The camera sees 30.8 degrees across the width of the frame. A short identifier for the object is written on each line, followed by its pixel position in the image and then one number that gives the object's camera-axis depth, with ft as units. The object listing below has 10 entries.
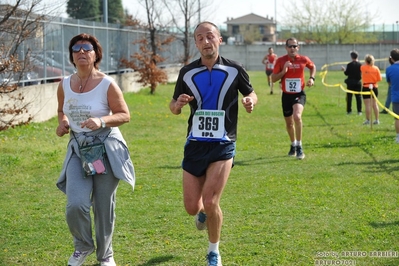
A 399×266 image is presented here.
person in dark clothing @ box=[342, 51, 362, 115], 73.05
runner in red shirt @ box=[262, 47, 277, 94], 113.60
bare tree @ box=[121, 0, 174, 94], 104.47
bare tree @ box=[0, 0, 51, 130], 43.62
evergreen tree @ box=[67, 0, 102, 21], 214.90
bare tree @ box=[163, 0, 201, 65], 139.85
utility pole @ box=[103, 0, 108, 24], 107.45
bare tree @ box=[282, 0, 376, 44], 271.08
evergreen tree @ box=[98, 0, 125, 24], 235.07
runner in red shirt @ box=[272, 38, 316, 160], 43.06
